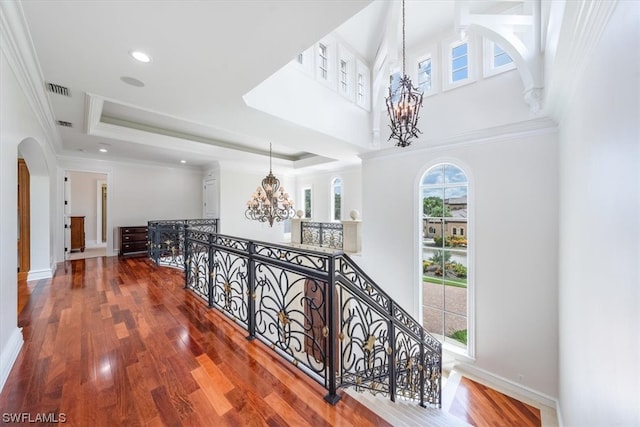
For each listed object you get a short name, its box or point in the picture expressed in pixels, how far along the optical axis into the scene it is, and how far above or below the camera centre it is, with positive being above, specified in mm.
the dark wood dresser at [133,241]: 6539 -742
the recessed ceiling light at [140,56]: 2164 +1451
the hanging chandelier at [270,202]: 5574 +273
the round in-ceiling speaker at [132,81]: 2596 +1458
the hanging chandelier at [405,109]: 2866 +1278
